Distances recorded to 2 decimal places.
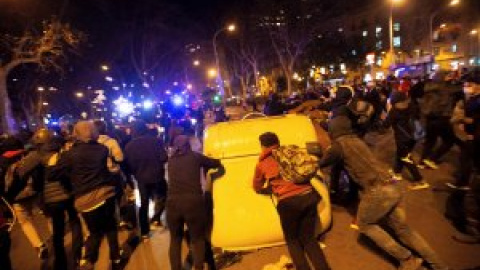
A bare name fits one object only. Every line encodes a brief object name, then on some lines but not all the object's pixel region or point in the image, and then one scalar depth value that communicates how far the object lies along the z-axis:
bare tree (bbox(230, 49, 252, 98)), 51.97
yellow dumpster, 5.46
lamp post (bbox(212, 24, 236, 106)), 37.62
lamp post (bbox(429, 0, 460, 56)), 51.98
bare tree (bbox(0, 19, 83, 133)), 21.56
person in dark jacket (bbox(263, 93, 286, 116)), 11.55
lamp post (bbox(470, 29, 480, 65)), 58.54
